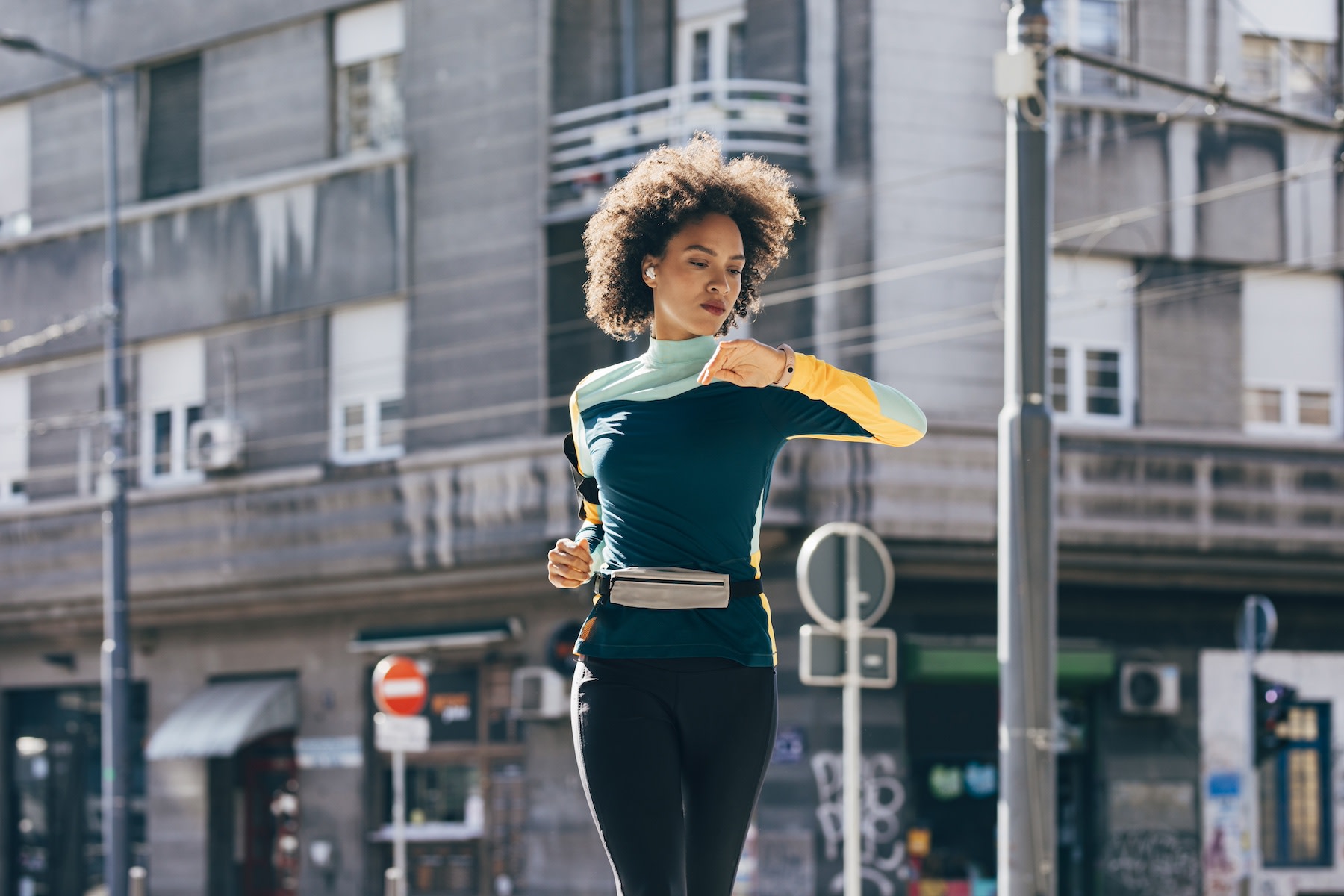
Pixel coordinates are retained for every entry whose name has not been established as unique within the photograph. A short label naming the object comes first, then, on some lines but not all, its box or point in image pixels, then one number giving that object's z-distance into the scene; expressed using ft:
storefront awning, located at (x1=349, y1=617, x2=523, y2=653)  67.31
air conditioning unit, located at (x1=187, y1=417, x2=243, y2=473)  73.05
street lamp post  70.64
